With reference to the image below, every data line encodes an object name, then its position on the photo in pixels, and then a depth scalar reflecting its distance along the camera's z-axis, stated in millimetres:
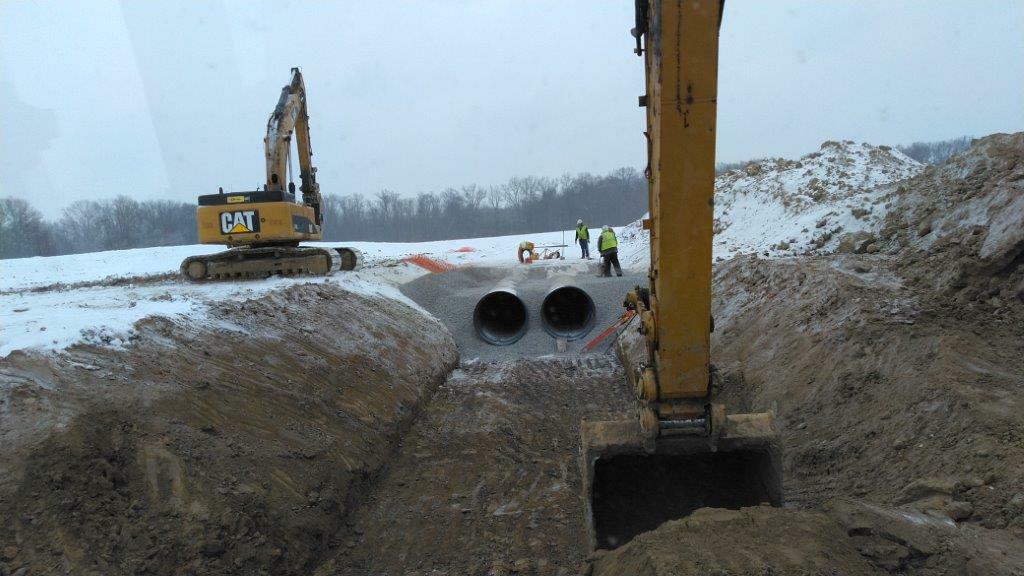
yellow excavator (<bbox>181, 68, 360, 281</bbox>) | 11961
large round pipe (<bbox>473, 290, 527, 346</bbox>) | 12364
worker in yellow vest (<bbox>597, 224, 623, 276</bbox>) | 15227
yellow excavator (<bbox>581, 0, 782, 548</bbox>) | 3494
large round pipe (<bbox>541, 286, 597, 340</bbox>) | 12383
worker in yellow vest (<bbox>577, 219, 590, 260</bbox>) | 23625
